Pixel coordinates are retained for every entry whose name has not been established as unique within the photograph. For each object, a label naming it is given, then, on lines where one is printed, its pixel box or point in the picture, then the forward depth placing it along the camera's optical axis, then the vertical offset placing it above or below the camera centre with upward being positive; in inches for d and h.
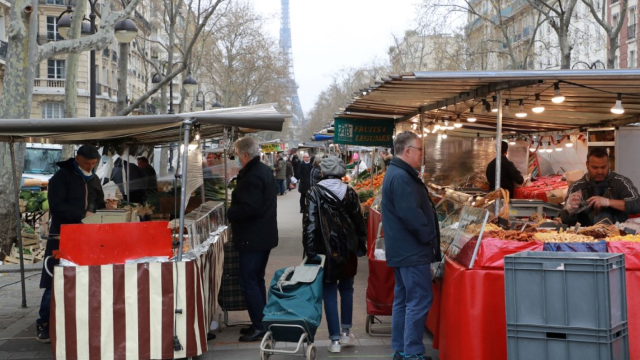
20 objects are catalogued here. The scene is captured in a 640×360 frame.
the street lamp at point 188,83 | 1043.9 +168.5
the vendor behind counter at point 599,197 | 278.4 -2.0
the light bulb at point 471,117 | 464.4 +52.2
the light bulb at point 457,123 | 507.2 +50.3
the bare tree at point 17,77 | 483.8 +84.3
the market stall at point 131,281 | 234.2 -26.0
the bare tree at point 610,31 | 884.0 +199.4
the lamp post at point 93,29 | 666.2 +160.1
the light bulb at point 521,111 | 362.6 +43.2
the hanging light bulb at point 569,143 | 595.5 +40.9
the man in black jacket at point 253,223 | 268.8 -9.0
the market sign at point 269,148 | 1450.9 +102.3
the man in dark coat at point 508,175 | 465.4 +11.6
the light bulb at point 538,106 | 335.3 +42.6
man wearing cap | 281.4 +0.7
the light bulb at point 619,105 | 309.9 +36.7
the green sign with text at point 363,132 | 532.7 +47.5
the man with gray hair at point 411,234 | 223.5 -12.0
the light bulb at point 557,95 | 284.7 +41.1
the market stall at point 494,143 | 211.0 +37.3
